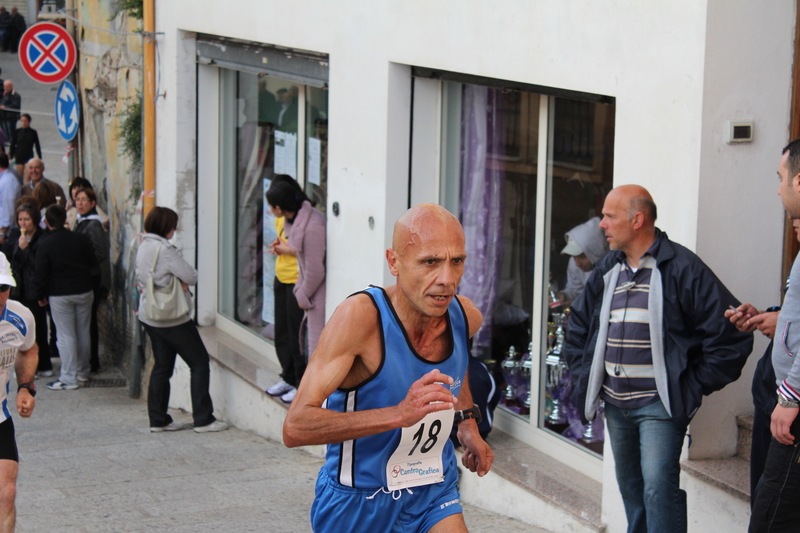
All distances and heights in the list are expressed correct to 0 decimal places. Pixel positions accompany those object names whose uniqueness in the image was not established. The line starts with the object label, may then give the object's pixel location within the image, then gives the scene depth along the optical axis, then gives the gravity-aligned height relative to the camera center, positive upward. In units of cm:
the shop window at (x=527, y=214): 1073 -61
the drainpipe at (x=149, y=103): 1902 +0
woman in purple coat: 1393 -101
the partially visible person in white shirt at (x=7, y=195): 2293 -114
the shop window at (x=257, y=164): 1599 -55
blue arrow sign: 2194 -11
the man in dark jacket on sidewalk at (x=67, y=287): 1826 -181
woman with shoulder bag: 1512 -173
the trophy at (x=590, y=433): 1082 -180
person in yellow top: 1461 -165
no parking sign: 2124 +54
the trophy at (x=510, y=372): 1206 -164
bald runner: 580 -88
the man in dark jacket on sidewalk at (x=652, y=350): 794 -100
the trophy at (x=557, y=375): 1129 -155
